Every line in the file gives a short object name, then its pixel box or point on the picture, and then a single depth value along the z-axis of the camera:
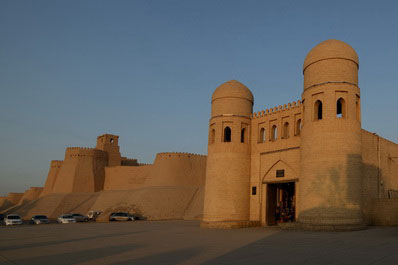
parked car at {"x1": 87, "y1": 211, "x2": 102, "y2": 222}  46.32
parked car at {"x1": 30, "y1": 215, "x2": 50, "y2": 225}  33.88
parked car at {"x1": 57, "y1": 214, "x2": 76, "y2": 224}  34.59
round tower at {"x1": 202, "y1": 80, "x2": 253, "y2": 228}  25.80
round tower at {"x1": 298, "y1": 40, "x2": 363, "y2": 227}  19.67
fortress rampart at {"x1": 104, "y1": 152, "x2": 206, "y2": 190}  50.59
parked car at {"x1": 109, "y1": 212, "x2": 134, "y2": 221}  37.59
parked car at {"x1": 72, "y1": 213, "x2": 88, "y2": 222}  37.50
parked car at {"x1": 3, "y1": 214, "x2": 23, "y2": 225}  31.75
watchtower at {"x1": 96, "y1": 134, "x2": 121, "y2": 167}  63.00
